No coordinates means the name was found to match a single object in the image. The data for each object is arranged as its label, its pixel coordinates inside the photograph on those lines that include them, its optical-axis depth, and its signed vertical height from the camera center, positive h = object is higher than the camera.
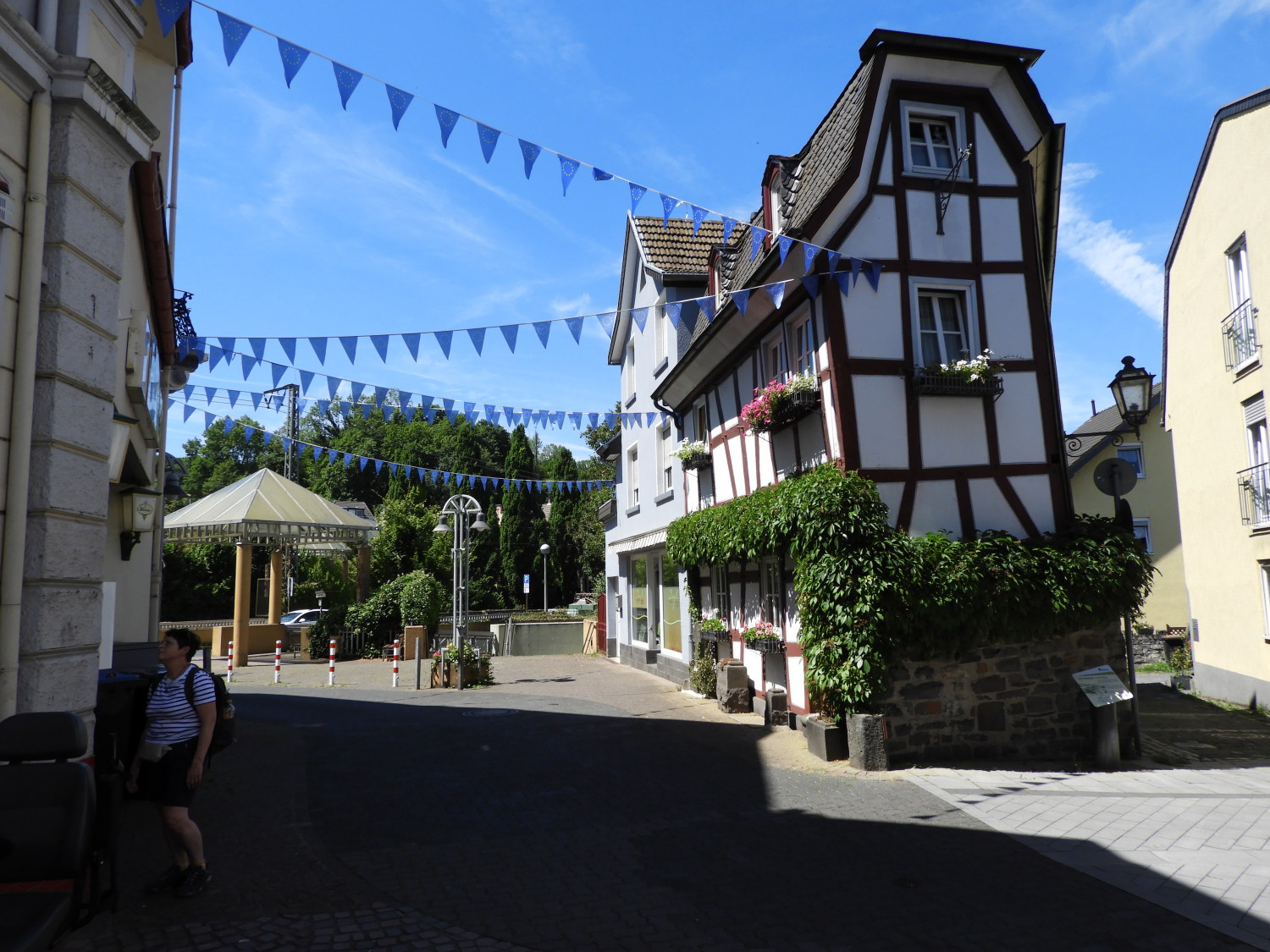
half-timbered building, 9.88 +3.47
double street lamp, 17.52 +1.18
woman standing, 5.14 -0.84
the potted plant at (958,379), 9.80 +2.28
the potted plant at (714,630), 13.72 -0.54
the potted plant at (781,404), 10.33 +2.27
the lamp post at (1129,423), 9.62 +1.68
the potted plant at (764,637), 11.60 -0.58
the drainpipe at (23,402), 4.78 +1.15
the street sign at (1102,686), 9.01 -1.03
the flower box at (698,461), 14.61 +2.19
